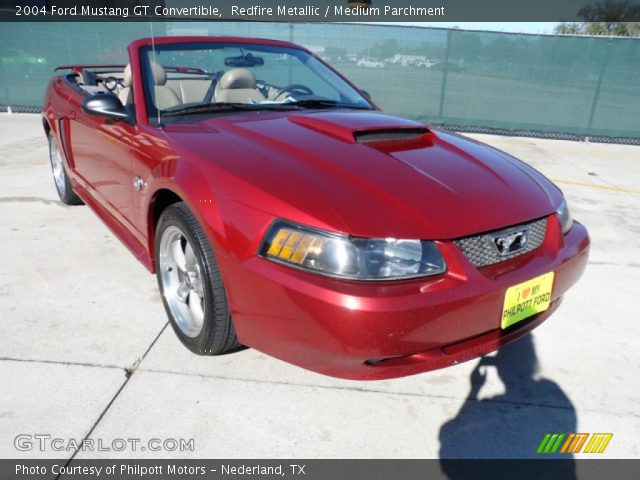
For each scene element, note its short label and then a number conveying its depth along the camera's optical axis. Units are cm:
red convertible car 169
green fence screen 963
